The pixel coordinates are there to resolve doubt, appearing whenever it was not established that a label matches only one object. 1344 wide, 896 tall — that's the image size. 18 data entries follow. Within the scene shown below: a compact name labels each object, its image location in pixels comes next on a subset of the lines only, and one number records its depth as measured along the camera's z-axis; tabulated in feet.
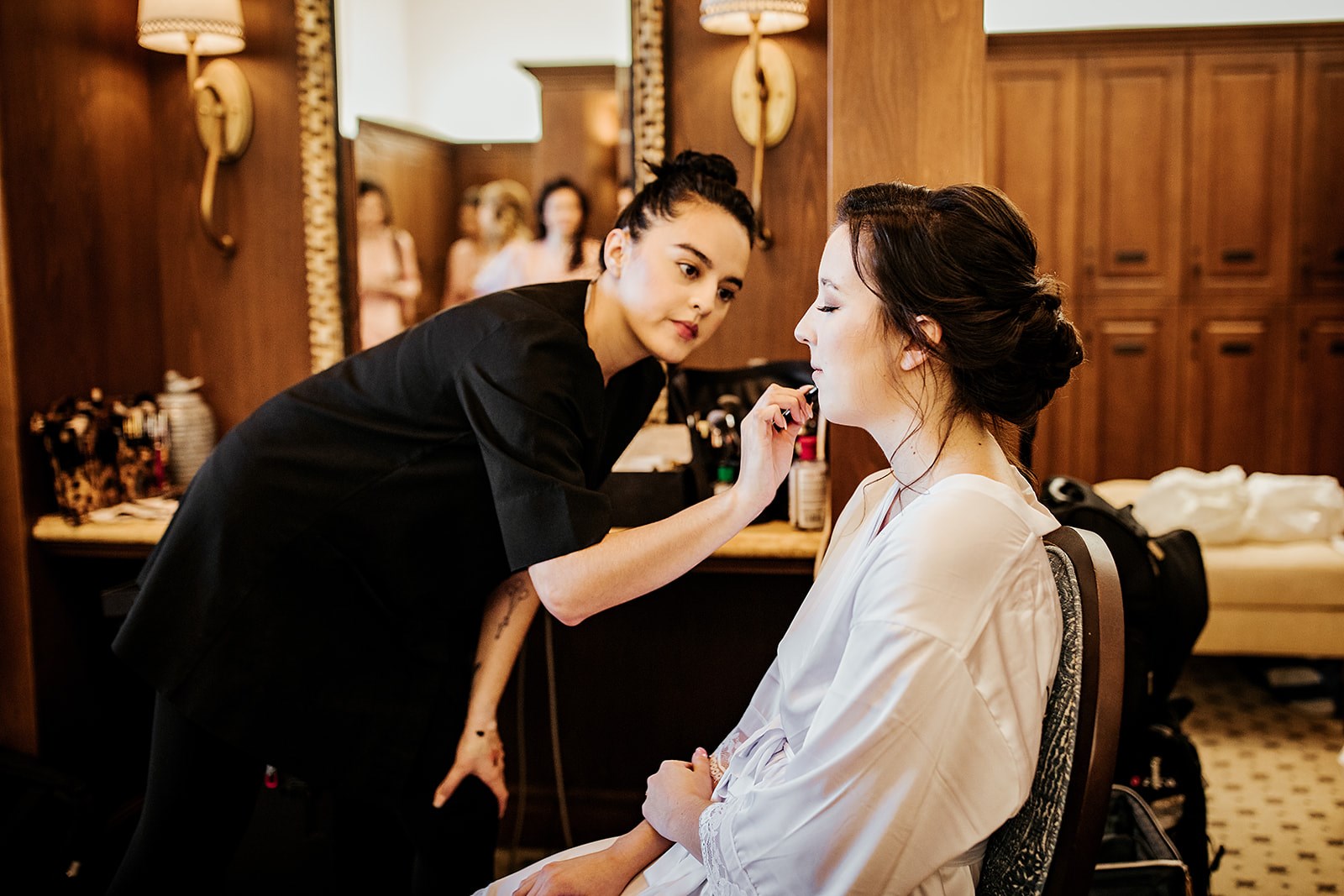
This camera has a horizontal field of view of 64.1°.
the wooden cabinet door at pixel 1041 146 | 15.52
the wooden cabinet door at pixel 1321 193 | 15.38
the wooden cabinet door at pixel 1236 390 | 15.80
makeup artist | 4.83
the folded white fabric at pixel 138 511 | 7.56
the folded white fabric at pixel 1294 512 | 10.84
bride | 3.08
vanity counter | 6.49
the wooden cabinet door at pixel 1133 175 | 15.44
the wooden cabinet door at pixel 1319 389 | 15.67
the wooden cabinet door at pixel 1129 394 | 15.93
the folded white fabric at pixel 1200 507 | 10.69
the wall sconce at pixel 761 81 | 7.59
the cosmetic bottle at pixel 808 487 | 6.64
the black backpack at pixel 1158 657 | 6.93
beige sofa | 10.44
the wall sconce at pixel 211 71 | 7.94
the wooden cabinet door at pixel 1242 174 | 15.38
